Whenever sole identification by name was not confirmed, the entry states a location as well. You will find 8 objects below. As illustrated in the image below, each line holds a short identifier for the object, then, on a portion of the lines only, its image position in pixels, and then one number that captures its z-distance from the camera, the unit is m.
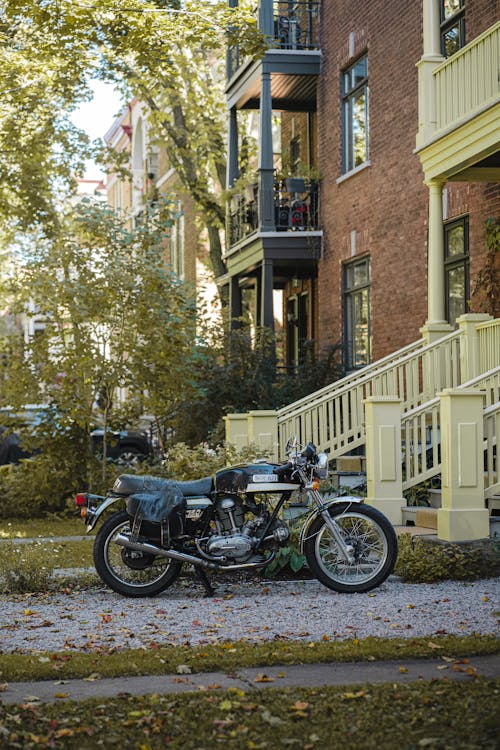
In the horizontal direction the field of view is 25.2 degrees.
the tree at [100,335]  16.39
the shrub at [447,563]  9.15
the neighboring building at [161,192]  31.06
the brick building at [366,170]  13.27
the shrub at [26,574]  9.20
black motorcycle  8.74
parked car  16.86
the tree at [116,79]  15.63
